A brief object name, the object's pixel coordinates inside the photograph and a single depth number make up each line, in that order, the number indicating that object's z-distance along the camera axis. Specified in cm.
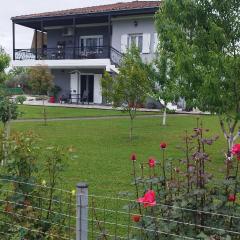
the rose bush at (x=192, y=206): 320
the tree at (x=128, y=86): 1502
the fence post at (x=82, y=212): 324
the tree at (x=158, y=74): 1666
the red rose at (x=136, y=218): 322
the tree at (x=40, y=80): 2594
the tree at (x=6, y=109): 875
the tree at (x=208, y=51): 853
